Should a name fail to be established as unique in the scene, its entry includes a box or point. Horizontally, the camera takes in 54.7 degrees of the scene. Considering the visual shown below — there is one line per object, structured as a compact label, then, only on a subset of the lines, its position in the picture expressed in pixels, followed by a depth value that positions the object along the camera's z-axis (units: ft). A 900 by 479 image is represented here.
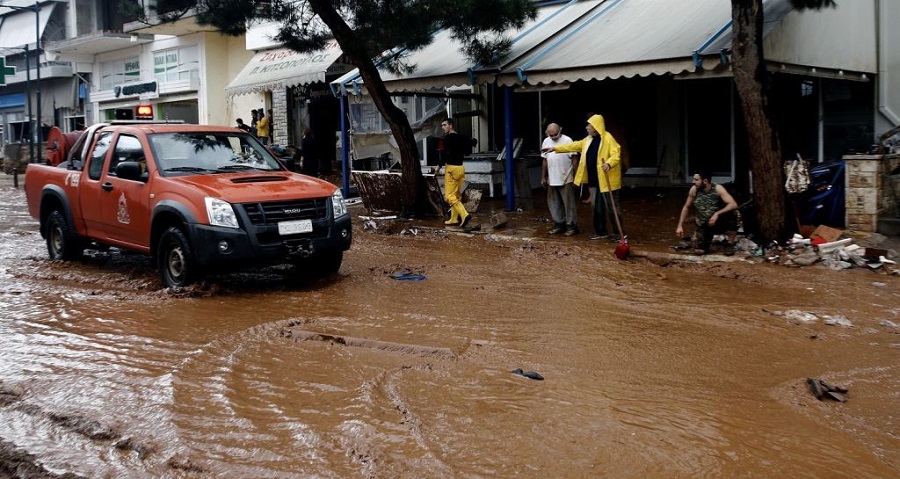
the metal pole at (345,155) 58.14
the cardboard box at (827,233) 33.99
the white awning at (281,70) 71.87
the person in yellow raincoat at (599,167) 37.88
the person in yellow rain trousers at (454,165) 44.88
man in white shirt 41.24
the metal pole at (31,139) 101.33
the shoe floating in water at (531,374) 18.89
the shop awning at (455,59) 47.91
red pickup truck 27.78
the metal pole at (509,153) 47.64
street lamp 93.15
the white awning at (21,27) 121.29
